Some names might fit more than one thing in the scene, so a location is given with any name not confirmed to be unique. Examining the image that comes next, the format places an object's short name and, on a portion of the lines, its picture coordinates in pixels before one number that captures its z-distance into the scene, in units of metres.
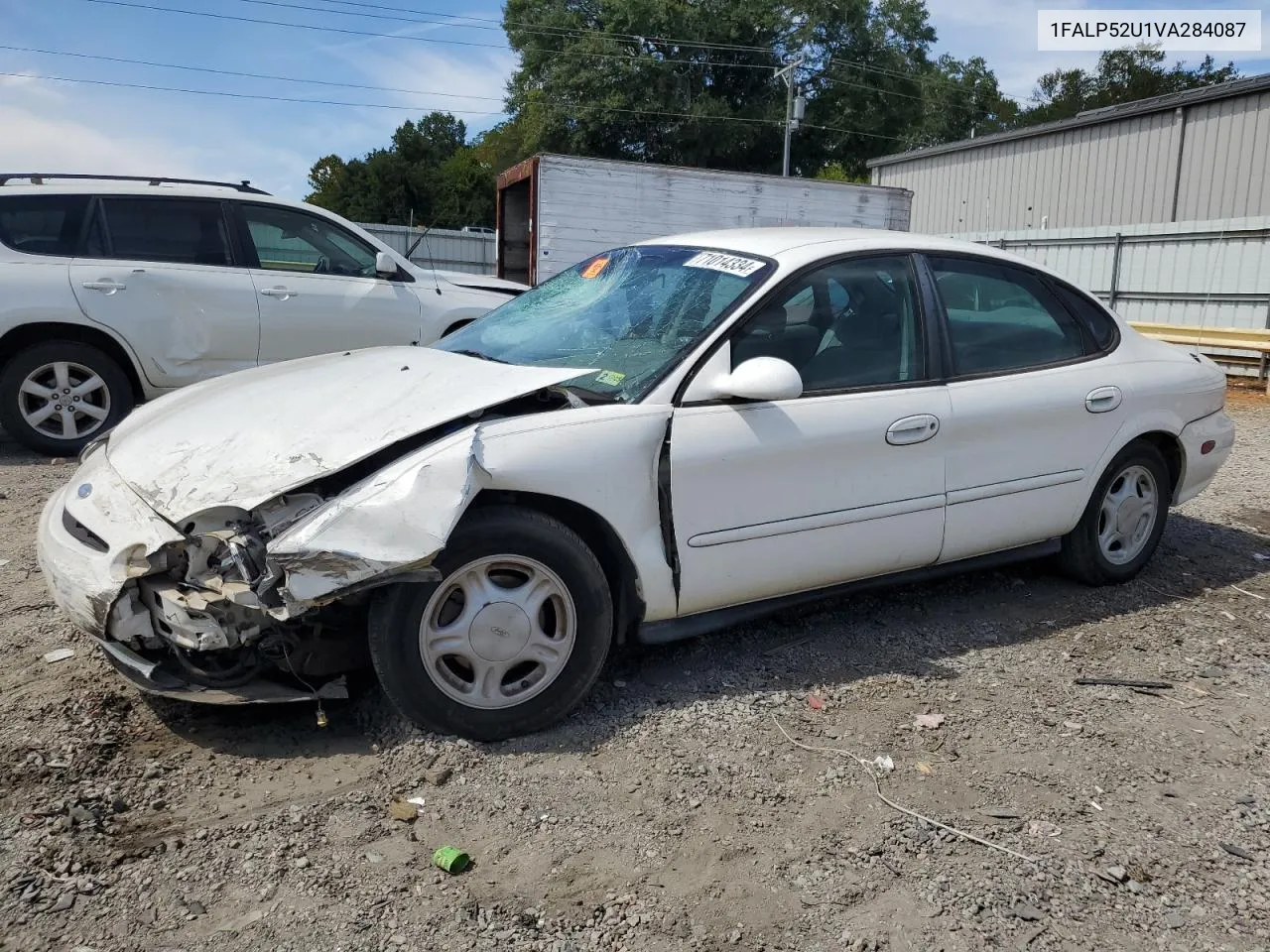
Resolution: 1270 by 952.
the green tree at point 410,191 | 51.97
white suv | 7.09
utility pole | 35.72
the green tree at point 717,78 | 44.56
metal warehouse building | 21.19
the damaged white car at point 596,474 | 2.92
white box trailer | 14.27
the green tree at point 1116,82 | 54.25
